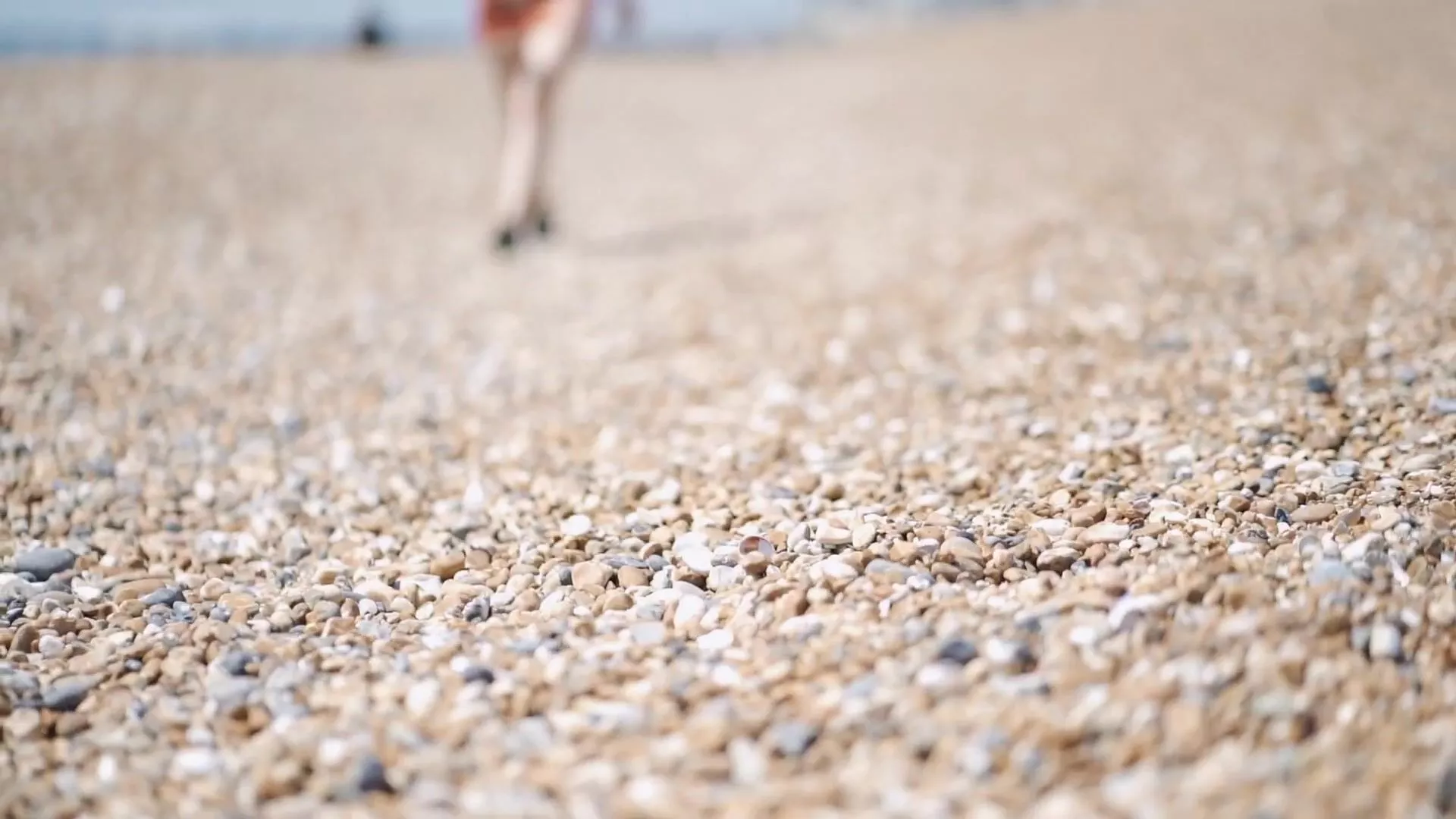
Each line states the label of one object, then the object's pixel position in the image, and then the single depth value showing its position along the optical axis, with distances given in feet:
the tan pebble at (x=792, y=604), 9.25
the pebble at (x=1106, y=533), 9.80
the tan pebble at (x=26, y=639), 9.64
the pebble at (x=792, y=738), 7.50
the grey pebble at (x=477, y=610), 9.98
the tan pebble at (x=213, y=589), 10.71
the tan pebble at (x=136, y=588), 10.62
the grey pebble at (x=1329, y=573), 8.50
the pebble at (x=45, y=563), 11.22
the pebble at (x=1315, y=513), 9.74
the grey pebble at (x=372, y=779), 7.47
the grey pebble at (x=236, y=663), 9.05
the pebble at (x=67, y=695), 8.74
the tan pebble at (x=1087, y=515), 10.25
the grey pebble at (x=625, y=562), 10.52
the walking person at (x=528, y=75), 25.09
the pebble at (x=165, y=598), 10.44
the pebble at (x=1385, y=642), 7.81
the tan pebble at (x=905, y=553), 9.84
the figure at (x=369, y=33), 86.63
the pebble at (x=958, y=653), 8.21
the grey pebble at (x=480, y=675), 8.64
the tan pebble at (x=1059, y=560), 9.57
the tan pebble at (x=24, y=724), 8.40
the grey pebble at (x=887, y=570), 9.56
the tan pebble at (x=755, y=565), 10.13
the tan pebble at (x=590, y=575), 10.30
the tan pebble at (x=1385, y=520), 9.36
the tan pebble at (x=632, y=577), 10.24
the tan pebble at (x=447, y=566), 10.99
